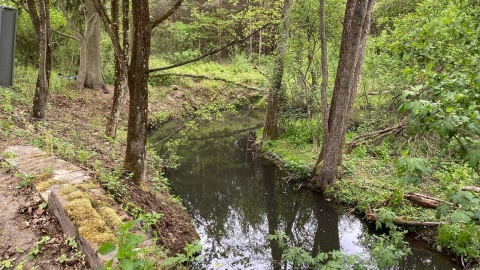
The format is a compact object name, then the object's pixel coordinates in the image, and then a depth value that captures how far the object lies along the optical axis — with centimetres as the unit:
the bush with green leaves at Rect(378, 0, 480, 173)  218
